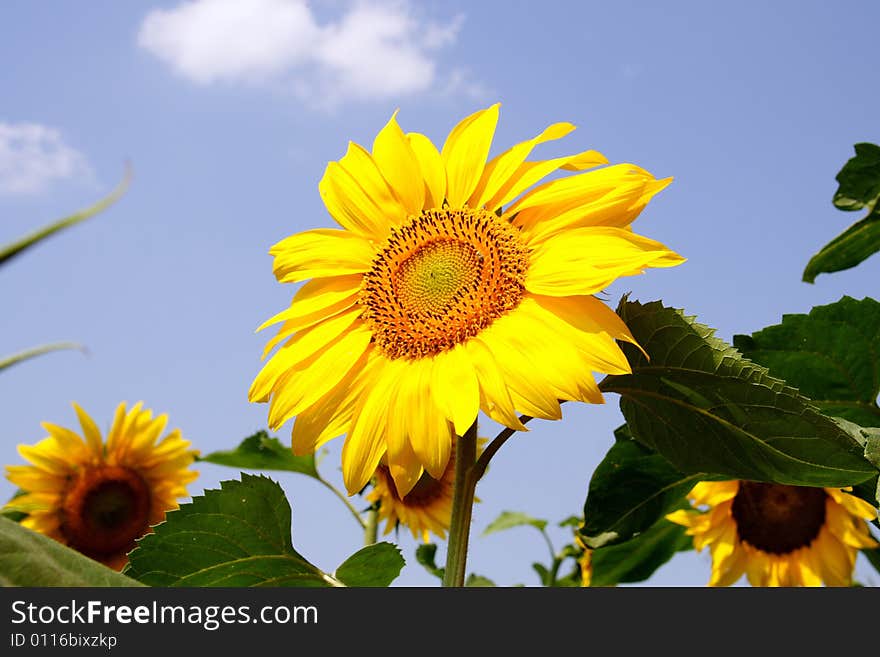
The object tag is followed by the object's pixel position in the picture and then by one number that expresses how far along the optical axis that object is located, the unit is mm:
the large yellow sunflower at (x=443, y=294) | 1098
